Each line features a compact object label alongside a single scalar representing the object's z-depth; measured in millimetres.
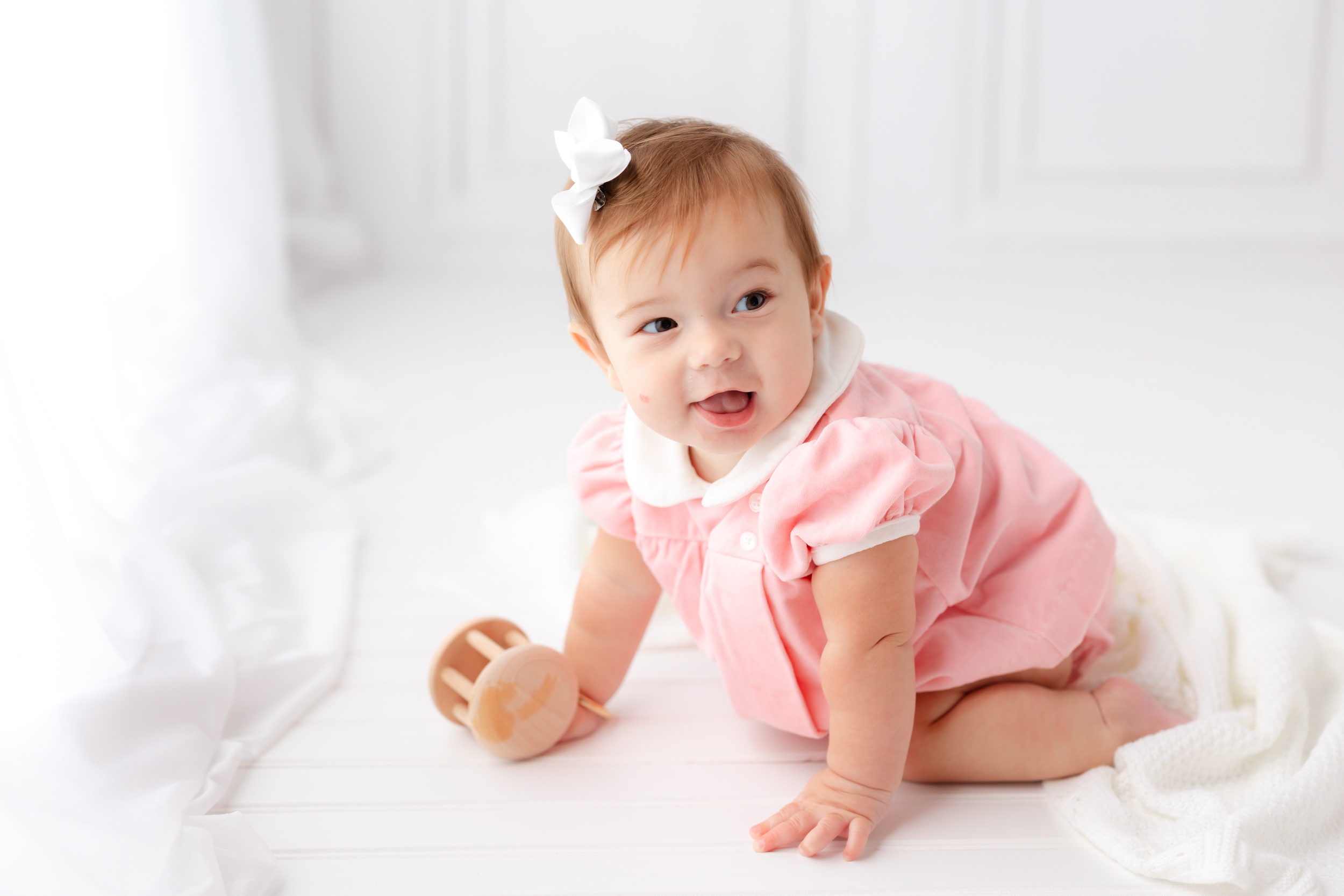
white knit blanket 763
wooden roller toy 909
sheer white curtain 751
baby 780
